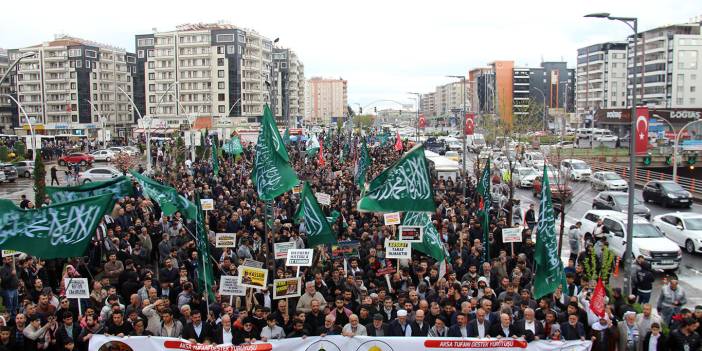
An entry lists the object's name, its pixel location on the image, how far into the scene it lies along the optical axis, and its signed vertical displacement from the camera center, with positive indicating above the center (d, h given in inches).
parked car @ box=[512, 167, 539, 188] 1508.4 -116.0
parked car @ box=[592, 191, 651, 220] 989.2 -121.3
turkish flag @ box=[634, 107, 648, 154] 794.2 -2.7
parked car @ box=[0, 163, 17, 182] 1675.7 -107.5
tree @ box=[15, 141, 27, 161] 2337.6 -72.8
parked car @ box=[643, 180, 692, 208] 1212.5 -127.2
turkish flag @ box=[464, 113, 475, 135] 1152.5 +6.7
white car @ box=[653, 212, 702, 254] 778.8 -126.4
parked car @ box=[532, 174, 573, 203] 1157.1 -114.6
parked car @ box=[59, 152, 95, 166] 2113.7 -95.6
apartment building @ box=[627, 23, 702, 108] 3737.7 +355.1
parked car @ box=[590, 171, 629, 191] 1401.3 -120.6
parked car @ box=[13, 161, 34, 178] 1843.5 -107.4
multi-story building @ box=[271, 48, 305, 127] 4800.7 +377.4
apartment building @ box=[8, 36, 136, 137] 4389.8 +314.8
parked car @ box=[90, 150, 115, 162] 2359.7 -92.9
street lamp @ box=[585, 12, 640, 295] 522.1 -32.6
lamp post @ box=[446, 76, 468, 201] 1019.2 -65.4
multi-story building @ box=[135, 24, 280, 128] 3973.9 +367.5
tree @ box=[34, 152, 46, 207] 962.4 -76.8
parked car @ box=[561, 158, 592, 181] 1606.8 -111.1
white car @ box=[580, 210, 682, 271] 692.1 -125.5
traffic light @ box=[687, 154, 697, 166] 1455.5 -75.1
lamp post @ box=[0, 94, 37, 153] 1079.0 -21.2
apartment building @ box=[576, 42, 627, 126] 4557.1 +353.4
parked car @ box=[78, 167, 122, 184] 1528.1 -105.3
